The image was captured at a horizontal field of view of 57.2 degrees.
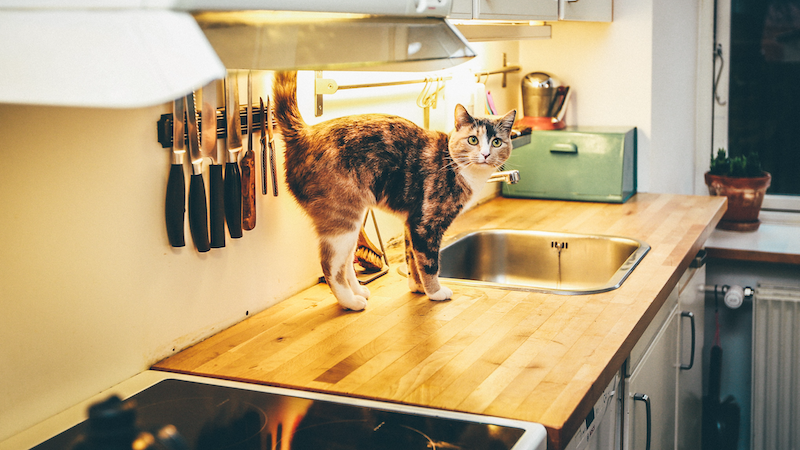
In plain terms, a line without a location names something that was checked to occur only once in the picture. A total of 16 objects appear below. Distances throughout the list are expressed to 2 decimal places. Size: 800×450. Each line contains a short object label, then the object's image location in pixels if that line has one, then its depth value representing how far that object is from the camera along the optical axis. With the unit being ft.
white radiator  8.71
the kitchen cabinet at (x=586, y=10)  7.32
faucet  6.08
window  10.39
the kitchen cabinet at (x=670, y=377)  5.31
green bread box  8.63
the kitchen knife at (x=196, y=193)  4.25
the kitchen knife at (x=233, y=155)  4.59
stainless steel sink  7.00
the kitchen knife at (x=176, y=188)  4.18
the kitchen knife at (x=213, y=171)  4.40
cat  4.81
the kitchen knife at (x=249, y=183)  4.79
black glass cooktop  3.34
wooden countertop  3.79
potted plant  9.53
